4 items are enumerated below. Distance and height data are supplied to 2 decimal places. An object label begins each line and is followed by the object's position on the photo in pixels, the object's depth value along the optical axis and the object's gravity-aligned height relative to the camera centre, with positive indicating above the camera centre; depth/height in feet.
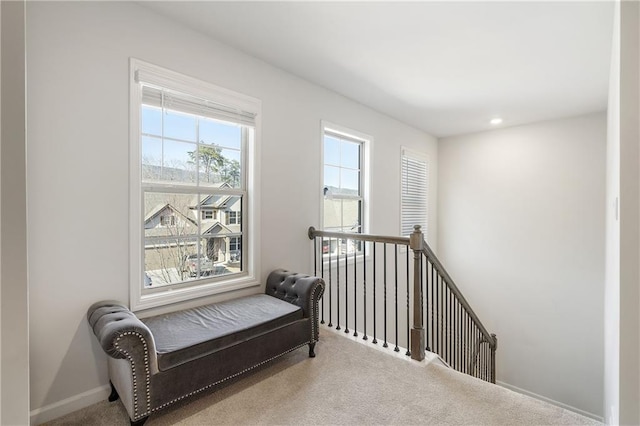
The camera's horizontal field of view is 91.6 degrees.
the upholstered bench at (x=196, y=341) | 5.06 -2.49
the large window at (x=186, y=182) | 6.92 +0.75
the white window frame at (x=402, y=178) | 15.16 +1.78
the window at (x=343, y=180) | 11.73 +1.26
